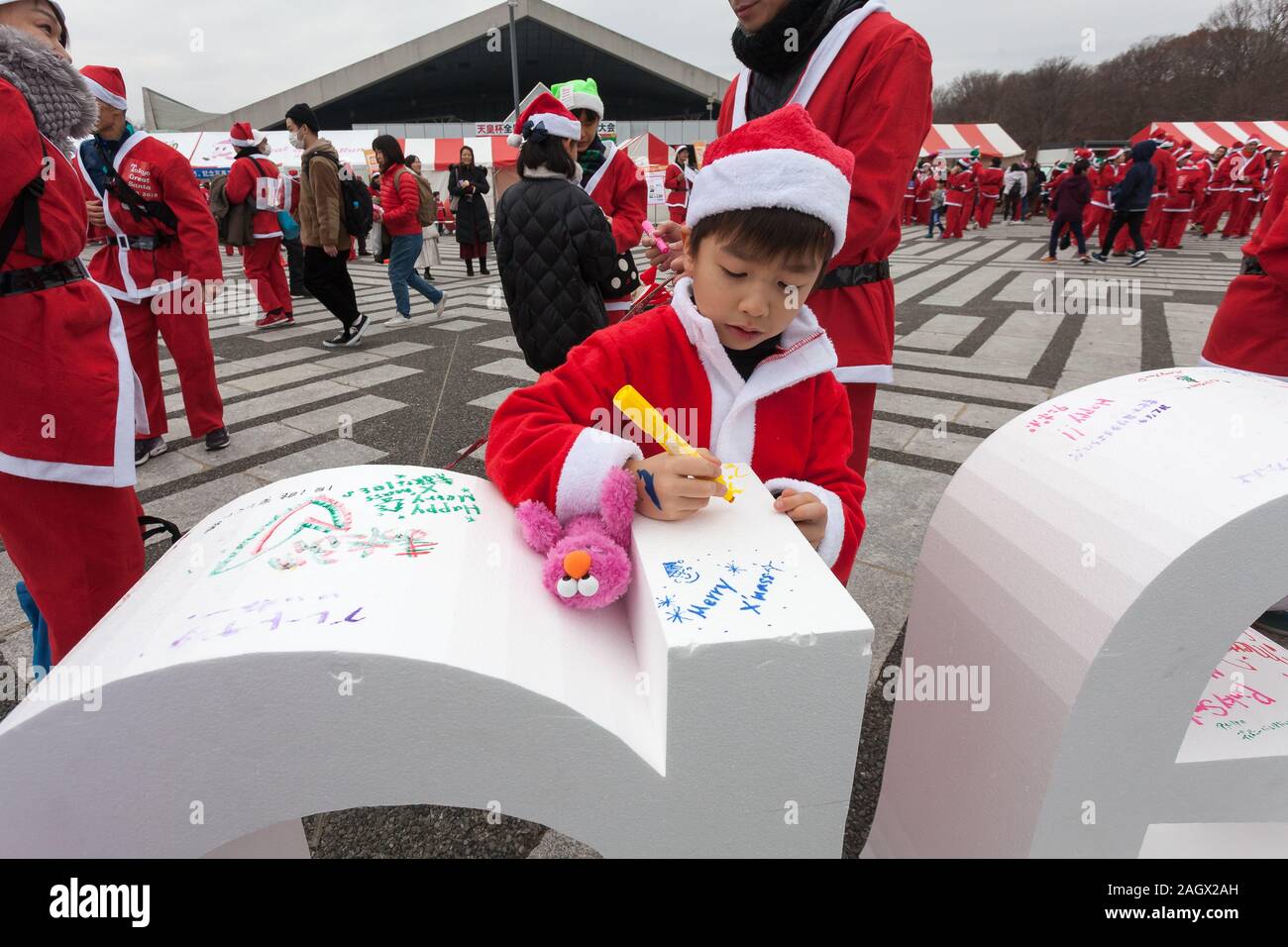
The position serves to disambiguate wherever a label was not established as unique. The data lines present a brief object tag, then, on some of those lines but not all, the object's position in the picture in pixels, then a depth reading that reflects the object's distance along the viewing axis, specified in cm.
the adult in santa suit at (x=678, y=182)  1160
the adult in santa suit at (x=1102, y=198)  1204
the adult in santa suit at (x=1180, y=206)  1237
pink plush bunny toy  91
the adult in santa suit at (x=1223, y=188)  1452
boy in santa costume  101
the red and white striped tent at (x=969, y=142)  2286
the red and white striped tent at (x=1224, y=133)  2170
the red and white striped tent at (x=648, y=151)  1411
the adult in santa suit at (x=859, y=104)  156
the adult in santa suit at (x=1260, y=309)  216
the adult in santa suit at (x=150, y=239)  305
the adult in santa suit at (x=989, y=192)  1696
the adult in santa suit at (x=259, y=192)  611
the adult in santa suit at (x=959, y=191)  1575
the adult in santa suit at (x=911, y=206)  1800
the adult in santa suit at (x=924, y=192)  1794
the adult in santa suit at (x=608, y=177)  376
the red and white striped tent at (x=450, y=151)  1934
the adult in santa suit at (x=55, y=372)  155
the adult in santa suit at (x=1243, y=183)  1386
